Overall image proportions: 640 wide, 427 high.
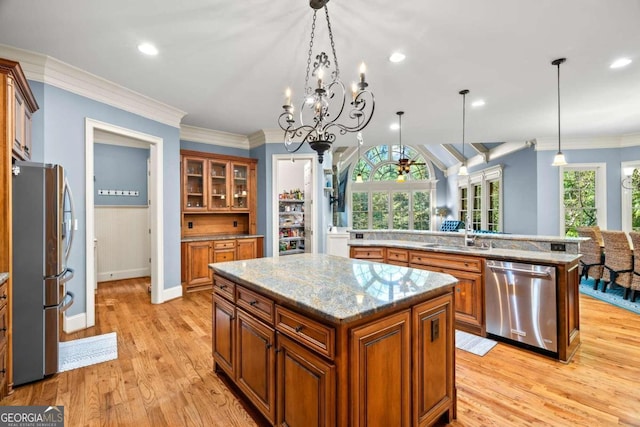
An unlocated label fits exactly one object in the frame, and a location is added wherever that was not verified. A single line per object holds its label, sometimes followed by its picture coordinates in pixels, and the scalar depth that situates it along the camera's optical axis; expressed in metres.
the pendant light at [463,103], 3.55
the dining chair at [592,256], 4.62
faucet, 3.52
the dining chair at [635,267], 3.82
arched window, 10.32
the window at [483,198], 7.06
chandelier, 1.79
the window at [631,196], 5.38
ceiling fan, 5.16
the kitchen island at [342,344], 1.24
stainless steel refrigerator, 2.10
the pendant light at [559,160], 3.41
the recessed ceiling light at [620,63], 2.81
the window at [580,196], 5.72
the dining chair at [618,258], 4.06
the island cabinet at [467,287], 3.04
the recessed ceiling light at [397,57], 2.69
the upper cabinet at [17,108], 1.96
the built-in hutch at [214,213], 4.68
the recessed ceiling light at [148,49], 2.57
